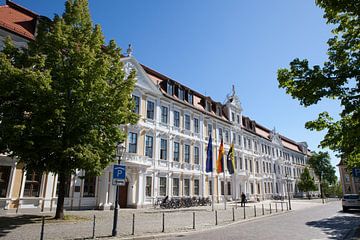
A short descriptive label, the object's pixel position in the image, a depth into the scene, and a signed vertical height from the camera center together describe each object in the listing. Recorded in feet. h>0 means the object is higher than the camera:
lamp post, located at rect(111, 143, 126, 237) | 35.88 -2.26
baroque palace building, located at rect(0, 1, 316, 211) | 62.18 +11.83
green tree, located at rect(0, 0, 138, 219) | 43.11 +14.32
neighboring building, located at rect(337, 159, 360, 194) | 265.65 +4.79
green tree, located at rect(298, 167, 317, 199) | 199.11 +2.48
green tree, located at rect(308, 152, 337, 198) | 240.12 +19.04
